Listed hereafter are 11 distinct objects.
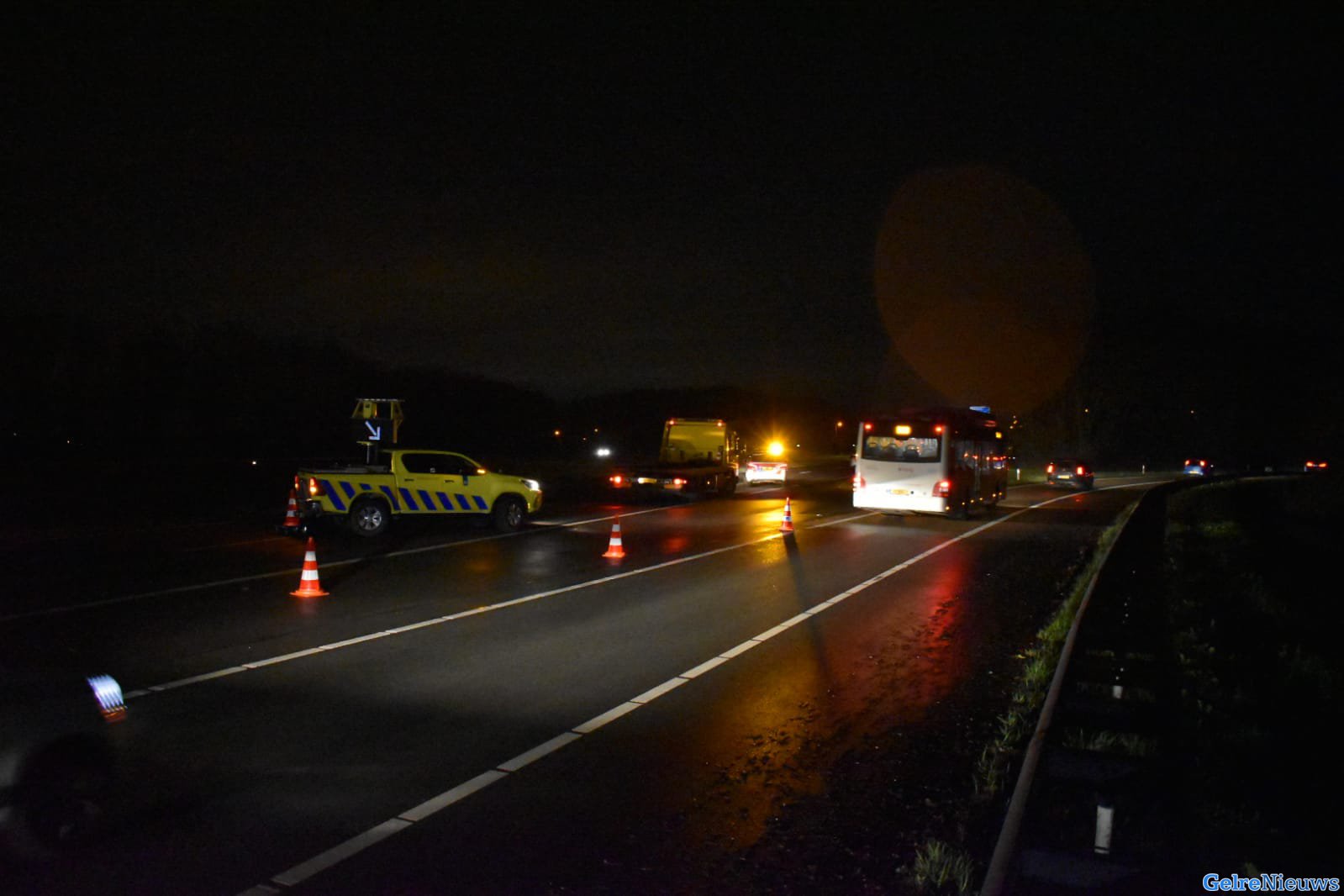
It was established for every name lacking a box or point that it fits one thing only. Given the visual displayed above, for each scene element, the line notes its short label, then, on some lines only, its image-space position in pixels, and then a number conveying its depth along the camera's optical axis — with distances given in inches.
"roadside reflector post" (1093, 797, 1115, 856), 195.8
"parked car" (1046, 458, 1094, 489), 2009.1
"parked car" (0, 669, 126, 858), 213.0
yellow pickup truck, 791.1
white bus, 1048.8
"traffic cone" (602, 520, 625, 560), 705.0
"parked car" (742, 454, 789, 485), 1761.8
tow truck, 1314.0
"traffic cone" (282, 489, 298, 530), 815.7
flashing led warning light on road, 268.2
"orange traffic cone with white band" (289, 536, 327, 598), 526.6
